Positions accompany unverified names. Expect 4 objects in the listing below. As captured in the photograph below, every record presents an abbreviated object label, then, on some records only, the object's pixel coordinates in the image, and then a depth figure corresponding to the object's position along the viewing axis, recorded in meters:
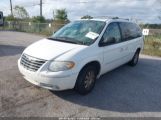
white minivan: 2.52
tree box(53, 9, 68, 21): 23.58
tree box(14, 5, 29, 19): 30.07
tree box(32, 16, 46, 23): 21.98
